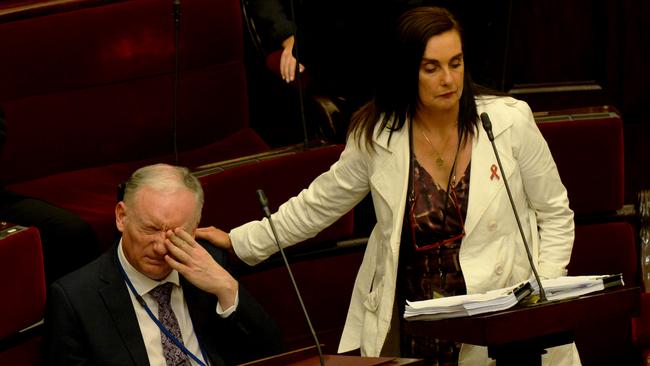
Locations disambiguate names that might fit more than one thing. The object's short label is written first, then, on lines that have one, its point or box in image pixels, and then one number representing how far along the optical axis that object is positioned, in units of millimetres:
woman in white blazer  17694
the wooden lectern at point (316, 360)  17177
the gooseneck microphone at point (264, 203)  17498
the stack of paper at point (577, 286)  17316
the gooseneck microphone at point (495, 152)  17558
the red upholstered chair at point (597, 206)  18538
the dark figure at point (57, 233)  18352
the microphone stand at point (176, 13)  18296
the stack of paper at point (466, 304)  17266
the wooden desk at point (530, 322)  17232
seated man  17610
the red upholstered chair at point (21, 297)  17692
